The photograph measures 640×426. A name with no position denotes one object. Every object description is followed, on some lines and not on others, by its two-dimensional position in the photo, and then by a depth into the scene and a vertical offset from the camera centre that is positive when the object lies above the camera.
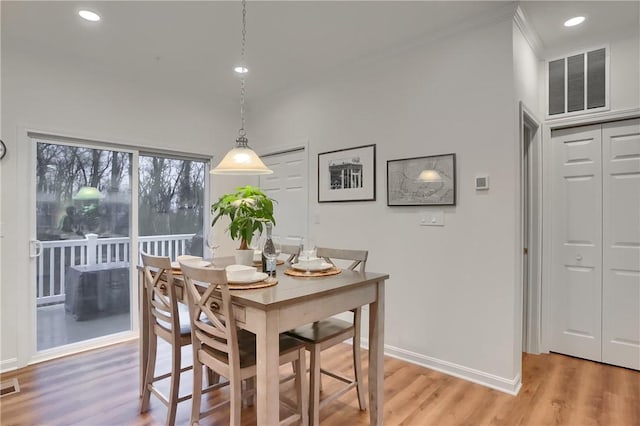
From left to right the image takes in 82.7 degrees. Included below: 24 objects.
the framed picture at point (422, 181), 2.86 +0.27
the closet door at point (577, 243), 3.04 -0.26
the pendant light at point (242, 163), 2.41 +0.33
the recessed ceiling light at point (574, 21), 2.63 +1.41
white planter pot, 2.28 -0.28
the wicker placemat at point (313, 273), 2.13 -0.36
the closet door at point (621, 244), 2.87 -0.24
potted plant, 2.19 +0.00
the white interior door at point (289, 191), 4.06 +0.26
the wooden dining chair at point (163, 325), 2.05 -0.70
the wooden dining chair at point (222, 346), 1.63 -0.70
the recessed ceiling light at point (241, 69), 3.54 +1.42
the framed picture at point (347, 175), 3.39 +0.38
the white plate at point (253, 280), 1.79 -0.34
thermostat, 2.67 +0.23
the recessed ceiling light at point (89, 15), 2.56 +1.41
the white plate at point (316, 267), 2.21 -0.34
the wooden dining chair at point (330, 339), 1.99 -0.74
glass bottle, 2.13 -0.25
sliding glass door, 3.25 -0.19
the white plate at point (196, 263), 2.17 -0.31
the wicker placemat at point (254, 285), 1.75 -0.36
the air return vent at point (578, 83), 2.93 +1.09
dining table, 1.54 -0.46
